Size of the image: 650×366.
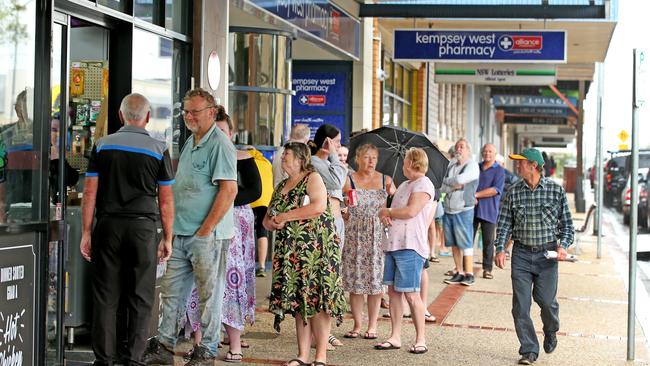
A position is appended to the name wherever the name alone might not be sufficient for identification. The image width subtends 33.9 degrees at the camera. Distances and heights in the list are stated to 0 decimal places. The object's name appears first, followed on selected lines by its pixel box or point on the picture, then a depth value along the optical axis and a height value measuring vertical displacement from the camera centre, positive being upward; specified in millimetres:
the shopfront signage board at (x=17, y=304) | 5832 -834
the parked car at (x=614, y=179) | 41784 -582
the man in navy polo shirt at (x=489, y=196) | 13875 -434
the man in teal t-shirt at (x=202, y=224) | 7000 -437
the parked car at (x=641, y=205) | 28158 -1106
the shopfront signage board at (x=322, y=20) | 13138 +1943
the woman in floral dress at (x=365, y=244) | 8898 -704
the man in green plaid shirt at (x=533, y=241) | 8000 -582
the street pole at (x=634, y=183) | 8172 -139
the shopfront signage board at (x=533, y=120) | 55375 +2303
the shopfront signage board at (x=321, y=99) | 17812 +1032
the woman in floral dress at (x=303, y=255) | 7199 -651
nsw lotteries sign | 20172 +1715
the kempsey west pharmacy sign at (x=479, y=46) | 17875 +1966
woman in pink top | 8289 -662
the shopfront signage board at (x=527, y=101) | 43938 +2628
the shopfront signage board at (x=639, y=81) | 8211 +647
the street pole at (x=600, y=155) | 18188 +167
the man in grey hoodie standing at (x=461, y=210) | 13180 -595
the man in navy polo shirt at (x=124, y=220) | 6551 -388
